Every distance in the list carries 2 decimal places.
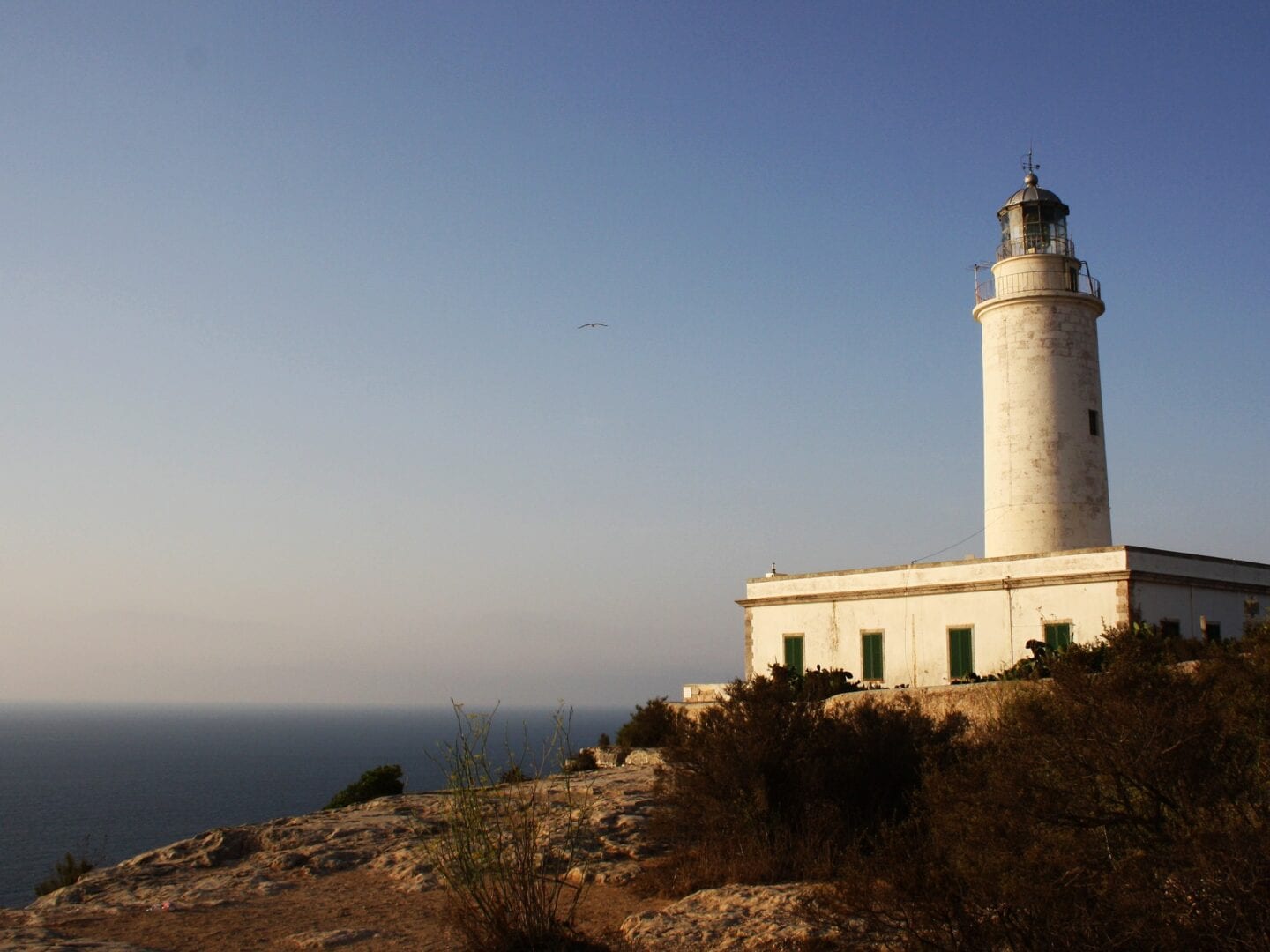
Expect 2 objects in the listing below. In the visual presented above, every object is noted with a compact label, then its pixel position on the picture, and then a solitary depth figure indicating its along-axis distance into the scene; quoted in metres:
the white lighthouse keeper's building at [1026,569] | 20.95
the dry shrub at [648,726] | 21.72
